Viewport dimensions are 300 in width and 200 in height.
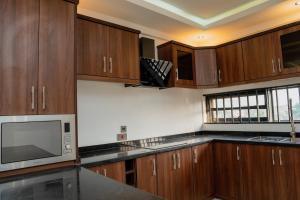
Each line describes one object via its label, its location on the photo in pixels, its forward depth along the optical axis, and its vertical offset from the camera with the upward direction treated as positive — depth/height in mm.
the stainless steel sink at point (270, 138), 2745 -411
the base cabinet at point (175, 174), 2446 -762
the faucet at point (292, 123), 2779 -210
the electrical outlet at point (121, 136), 2768 -311
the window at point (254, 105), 3037 +52
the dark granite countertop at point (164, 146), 1980 -425
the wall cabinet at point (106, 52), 2182 +664
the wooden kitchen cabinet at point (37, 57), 1480 +430
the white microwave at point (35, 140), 1451 -185
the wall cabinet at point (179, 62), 3088 +731
